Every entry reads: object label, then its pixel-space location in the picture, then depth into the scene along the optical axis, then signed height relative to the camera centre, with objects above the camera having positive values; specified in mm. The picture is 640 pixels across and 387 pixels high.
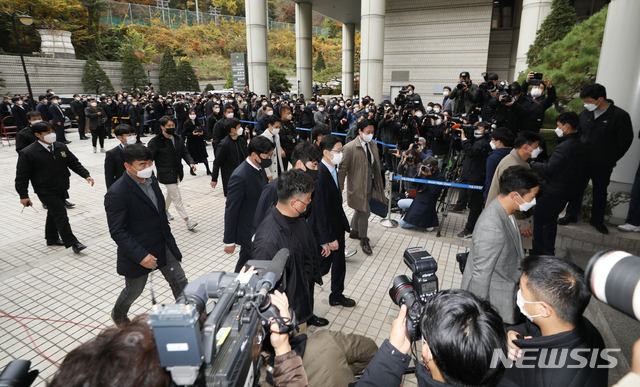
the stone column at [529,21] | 14008 +3241
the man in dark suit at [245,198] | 4070 -1113
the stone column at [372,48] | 17281 +2674
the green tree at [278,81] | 36750 +2192
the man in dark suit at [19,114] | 15062 -535
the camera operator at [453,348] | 1332 -927
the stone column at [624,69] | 5426 +526
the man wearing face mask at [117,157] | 5293 -833
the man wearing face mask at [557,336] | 1721 -1173
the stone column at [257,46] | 19109 +3063
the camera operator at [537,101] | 6125 +23
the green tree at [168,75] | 36325 +2746
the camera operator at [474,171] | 5992 -1186
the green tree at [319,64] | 52906 +5613
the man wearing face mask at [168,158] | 6230 -995
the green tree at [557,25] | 11789 +2586
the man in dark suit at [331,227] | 4062 -1455
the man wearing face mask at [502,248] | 2646 -1100
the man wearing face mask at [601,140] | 4969 -529
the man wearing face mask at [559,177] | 4645 -980
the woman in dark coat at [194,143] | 9625 -1124
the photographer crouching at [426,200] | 6117 -1710
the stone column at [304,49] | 25016 +3835
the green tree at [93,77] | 30172 +2097
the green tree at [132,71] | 33281 +2876
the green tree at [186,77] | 37169 +2627
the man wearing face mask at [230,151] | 6273 -886
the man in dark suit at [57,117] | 13933 -628
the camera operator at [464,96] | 7938 +153
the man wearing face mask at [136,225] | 3310 -1193
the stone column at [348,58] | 28188 +3724
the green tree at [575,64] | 7578 +834
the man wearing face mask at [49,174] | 5102 -1068
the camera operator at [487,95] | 6834 +150
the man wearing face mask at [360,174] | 5414 -1103
